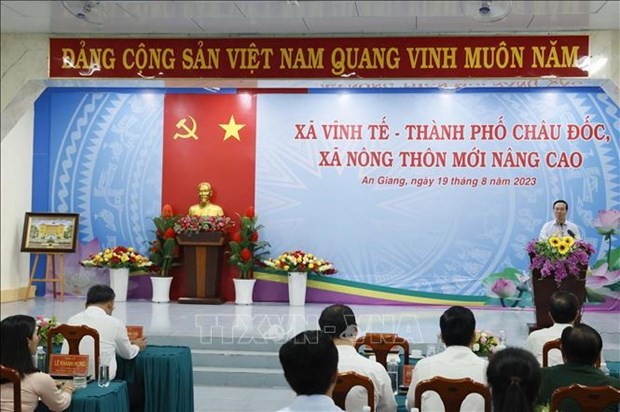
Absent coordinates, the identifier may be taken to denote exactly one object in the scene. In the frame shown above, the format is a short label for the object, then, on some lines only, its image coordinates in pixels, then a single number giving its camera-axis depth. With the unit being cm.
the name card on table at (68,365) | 364
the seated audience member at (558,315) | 410
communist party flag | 1038
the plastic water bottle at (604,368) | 401
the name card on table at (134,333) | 457
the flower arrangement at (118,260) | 994
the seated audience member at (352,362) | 309
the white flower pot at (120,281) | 998
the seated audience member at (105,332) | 425
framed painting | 995
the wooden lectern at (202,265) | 989
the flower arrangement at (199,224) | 986
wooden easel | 996
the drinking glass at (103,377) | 375
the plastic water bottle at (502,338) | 453
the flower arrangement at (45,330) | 450
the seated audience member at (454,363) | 296
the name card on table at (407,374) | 363
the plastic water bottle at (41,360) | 416
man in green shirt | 293
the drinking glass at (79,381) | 363
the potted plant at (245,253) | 990
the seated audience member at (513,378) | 225
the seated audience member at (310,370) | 222
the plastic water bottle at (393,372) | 383
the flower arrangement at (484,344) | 421
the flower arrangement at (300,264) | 981
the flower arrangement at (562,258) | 677
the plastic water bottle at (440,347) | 410
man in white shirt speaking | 801
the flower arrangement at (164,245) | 1005
